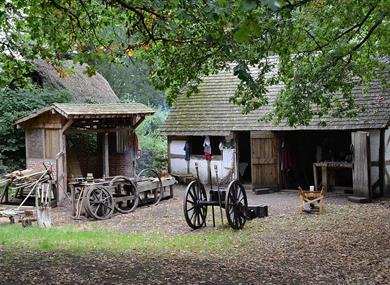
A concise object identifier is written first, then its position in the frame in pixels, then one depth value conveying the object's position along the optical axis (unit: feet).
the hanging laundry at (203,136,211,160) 67.72
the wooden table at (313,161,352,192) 57.36
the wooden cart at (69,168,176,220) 48.93
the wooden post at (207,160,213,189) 68.03
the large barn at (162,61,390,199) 55.88
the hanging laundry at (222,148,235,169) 66.64
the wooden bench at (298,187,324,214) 47.85
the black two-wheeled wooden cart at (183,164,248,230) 41.04
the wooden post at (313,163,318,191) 59.47
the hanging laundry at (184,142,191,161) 69.67
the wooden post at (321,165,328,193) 59.47
